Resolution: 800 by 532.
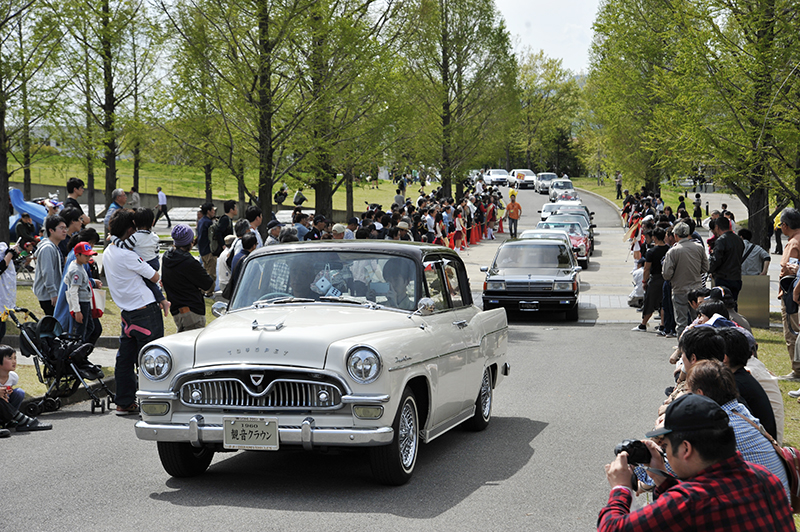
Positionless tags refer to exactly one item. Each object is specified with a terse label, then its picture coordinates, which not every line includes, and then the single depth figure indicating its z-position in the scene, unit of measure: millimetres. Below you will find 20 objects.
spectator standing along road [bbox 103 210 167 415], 9039
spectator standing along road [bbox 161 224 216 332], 10008
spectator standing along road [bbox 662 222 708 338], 14500
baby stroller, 9422
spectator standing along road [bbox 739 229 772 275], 15758
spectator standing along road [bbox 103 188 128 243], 14164
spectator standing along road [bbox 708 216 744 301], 14156
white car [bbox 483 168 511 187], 79188
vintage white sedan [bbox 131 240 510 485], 6145
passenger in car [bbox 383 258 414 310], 7500
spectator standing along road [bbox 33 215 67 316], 10797
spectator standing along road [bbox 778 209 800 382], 11039
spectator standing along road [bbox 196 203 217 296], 18219
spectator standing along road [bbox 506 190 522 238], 38938
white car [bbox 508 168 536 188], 81188
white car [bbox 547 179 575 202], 64812
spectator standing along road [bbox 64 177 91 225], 13852
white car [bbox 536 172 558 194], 77062
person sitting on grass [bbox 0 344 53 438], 8609
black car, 18130
